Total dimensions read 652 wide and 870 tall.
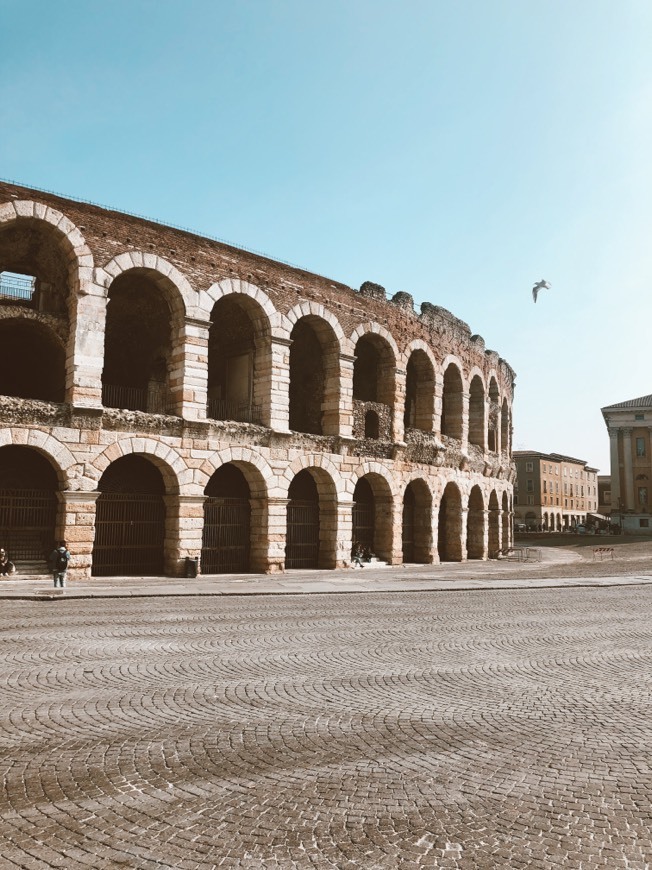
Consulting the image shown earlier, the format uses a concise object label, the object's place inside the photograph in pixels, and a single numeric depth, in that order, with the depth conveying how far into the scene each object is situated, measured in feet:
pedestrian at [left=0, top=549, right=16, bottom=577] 63.52
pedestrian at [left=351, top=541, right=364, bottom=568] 87.61
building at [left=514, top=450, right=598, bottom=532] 293.02
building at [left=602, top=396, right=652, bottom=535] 246.06
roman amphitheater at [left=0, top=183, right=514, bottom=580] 66.44
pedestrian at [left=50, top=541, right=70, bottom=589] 58.08
